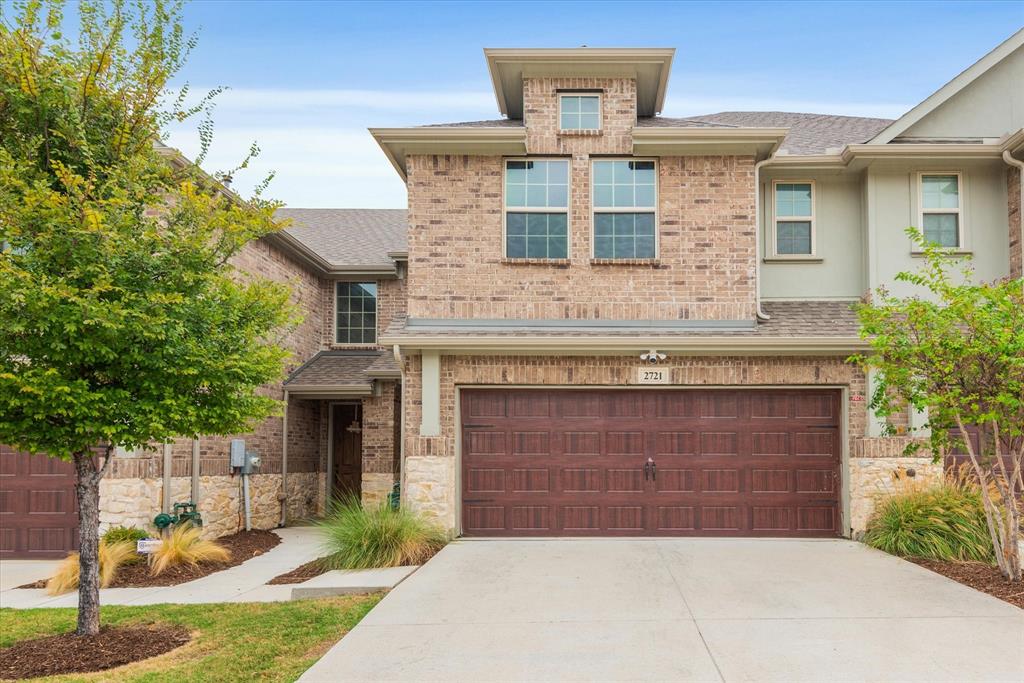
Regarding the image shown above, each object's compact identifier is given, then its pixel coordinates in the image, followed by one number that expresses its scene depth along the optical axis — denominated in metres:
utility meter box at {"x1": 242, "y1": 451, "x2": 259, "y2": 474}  15.12
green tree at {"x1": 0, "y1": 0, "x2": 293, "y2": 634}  6.80
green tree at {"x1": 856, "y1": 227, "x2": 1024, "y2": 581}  8.77
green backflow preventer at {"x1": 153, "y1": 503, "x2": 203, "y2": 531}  12.52
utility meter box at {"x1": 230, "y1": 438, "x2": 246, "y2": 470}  14.95
